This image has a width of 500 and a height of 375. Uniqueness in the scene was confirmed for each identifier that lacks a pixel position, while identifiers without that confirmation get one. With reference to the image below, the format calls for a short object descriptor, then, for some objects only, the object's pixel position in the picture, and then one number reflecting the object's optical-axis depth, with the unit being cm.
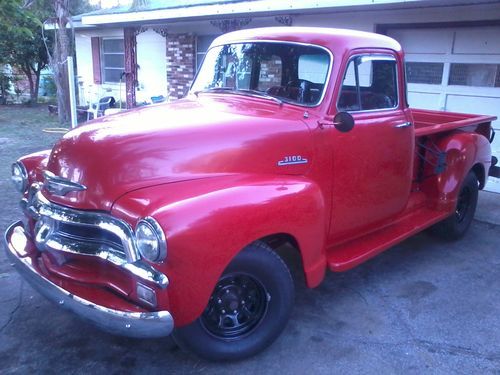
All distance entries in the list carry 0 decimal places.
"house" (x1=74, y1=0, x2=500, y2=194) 699
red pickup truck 252
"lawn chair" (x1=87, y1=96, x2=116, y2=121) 1258
